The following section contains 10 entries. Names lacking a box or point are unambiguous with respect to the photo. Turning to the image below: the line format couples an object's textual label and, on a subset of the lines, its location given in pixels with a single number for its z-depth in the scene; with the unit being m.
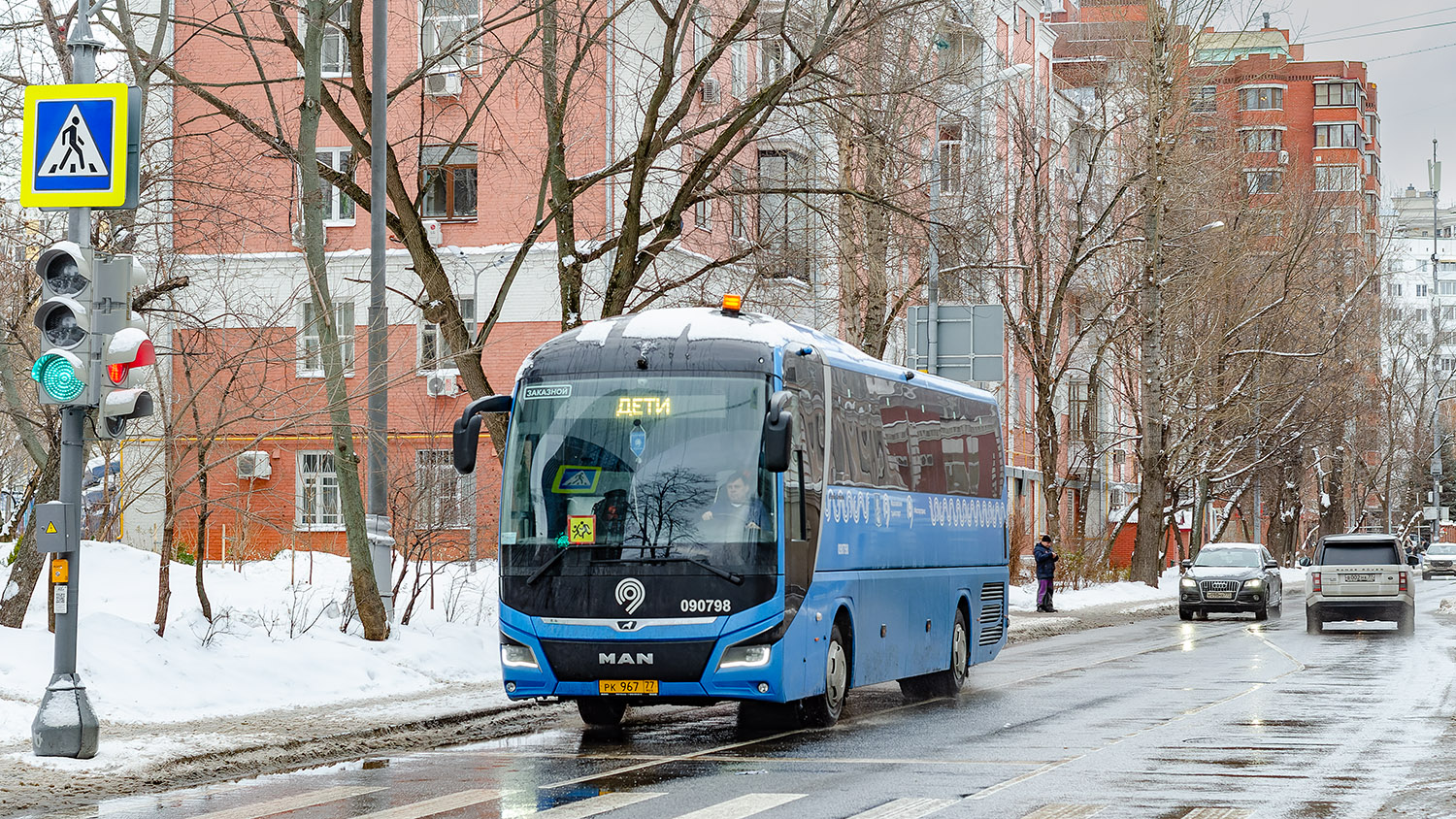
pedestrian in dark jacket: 37.88
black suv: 37.75
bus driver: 14.45
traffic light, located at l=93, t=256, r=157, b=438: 12.89
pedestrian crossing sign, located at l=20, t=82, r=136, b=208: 13.03
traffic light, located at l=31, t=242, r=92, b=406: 12.69
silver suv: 32.56
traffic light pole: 12.48
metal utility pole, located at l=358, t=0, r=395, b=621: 19.80
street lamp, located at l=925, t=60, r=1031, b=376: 32.91
